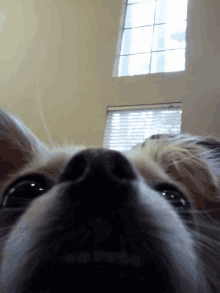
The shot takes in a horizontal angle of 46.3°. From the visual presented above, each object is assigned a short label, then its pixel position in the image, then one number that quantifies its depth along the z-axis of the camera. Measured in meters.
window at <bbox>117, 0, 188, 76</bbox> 1.68
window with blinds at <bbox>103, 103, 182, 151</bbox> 1.28
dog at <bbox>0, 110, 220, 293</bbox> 0.30
